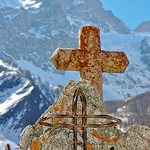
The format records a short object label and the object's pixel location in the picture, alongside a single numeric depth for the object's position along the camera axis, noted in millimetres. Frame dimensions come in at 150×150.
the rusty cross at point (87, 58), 3170
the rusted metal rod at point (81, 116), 1328
